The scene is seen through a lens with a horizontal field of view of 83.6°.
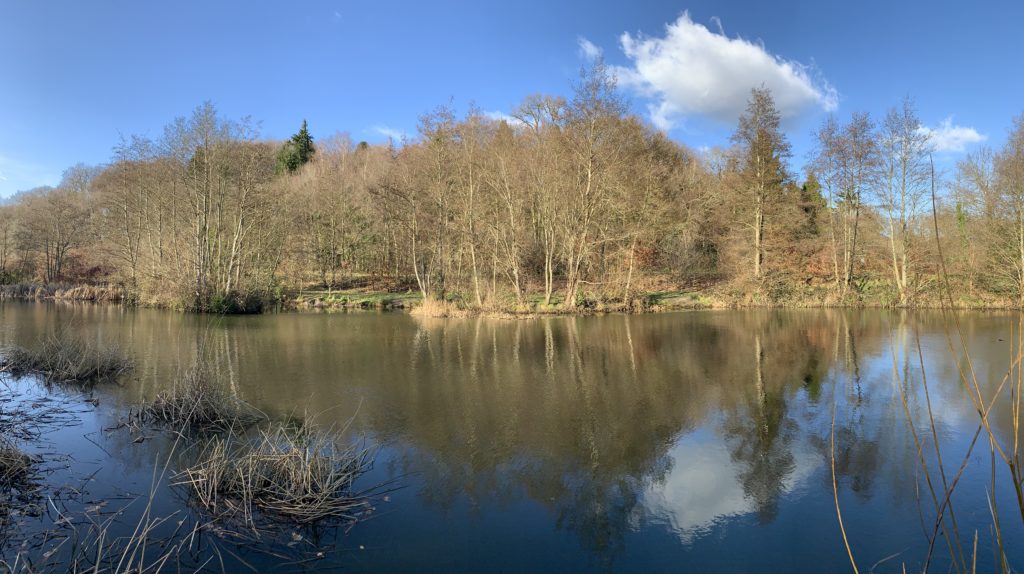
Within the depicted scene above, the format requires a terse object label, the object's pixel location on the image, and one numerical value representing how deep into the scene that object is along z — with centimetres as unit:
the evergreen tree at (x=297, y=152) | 5034
